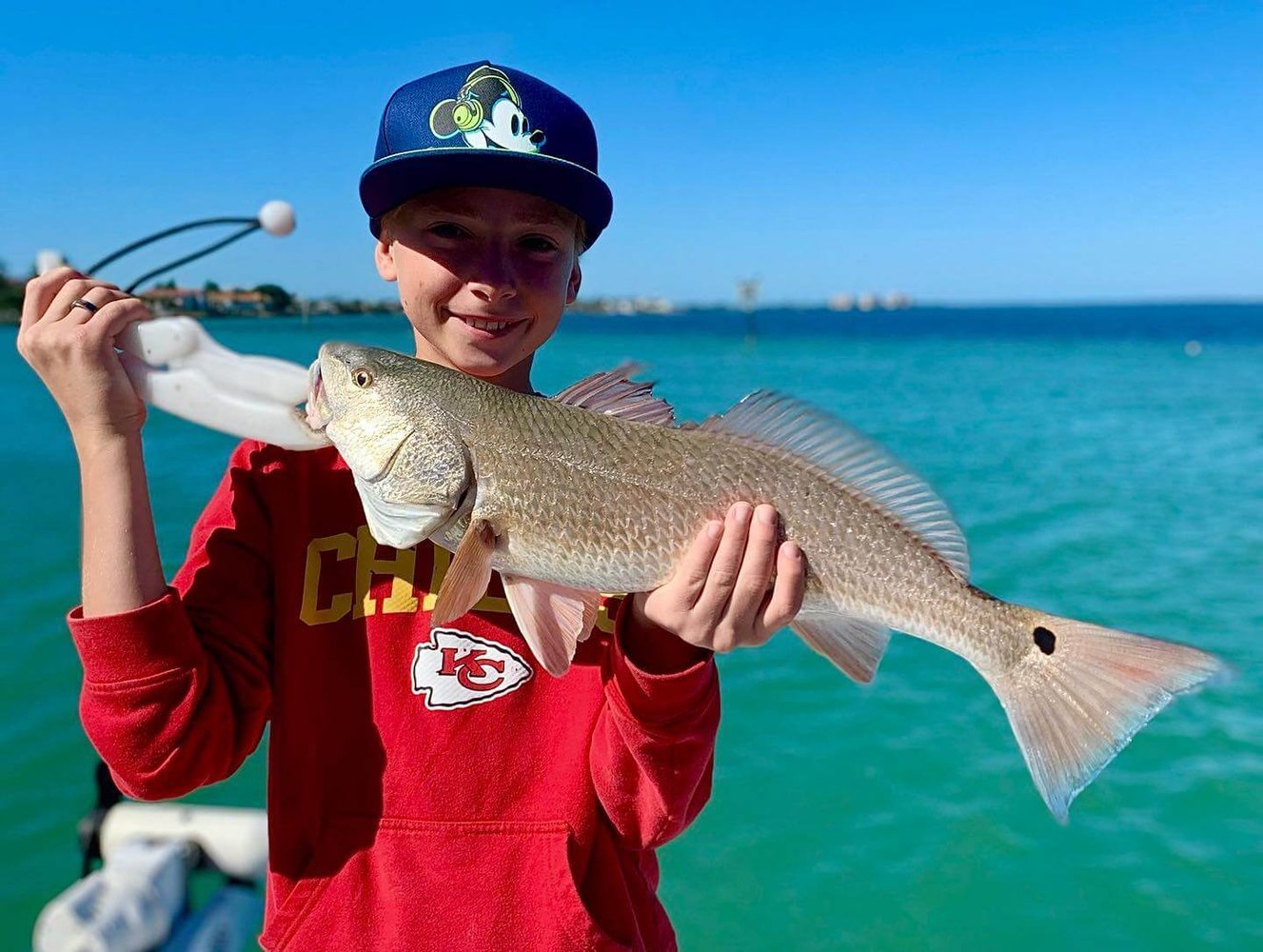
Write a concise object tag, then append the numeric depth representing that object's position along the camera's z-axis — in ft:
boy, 2.10
